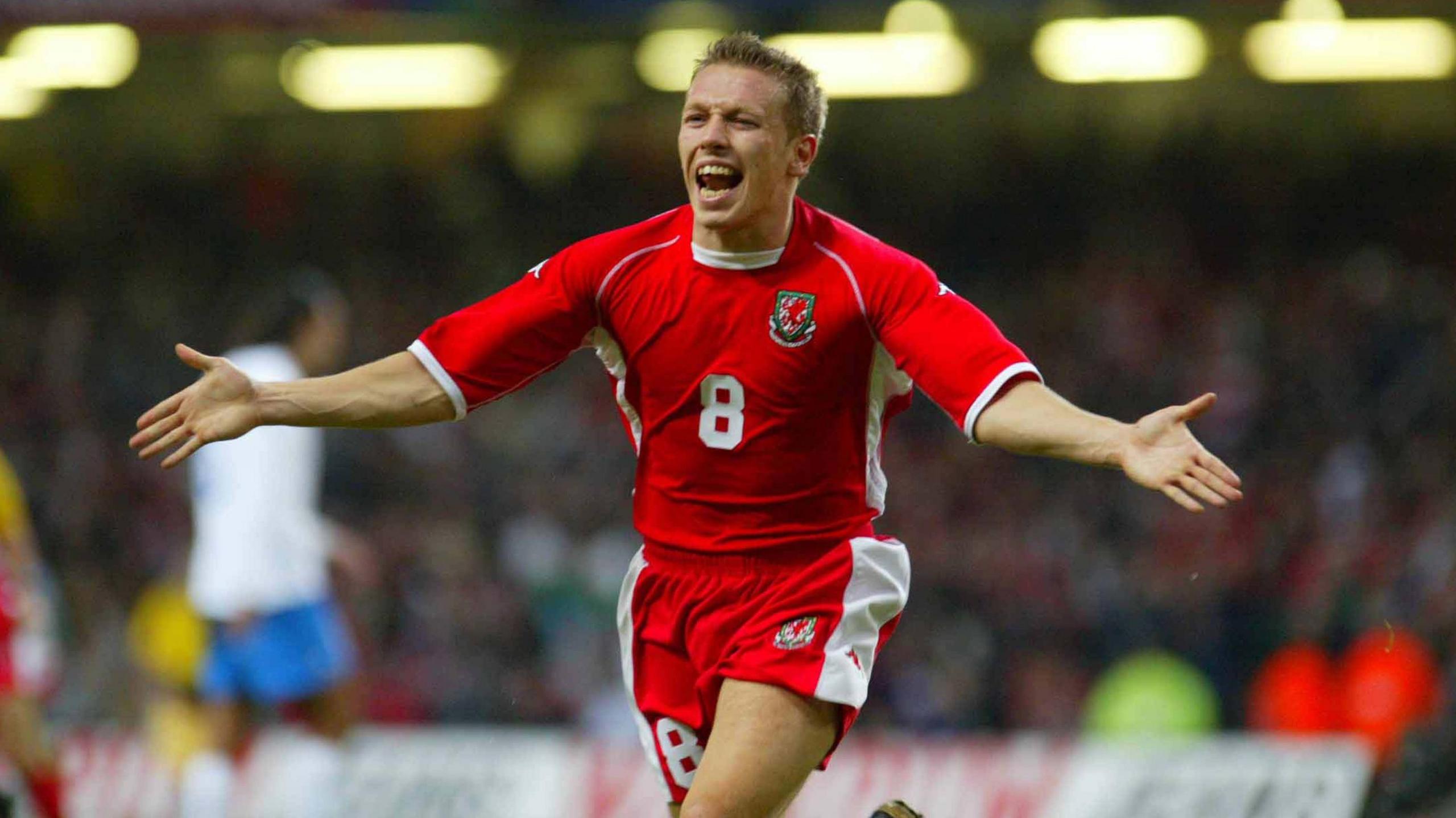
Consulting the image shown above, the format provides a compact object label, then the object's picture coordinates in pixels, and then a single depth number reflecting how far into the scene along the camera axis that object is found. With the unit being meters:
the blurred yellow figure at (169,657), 19.94
